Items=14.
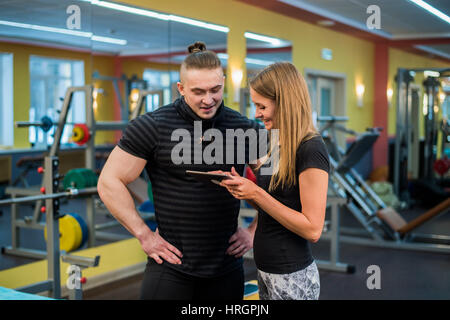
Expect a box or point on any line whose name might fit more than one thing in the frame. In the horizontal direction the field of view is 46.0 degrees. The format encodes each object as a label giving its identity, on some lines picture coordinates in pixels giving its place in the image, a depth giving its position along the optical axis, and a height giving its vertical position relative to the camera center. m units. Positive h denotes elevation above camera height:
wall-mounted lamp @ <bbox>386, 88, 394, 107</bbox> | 9.67 +0.67
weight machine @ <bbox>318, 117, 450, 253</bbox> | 5.30 -0.91
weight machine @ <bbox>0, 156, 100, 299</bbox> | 3.04 -0.63
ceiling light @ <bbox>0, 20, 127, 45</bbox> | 3.42 +0.73
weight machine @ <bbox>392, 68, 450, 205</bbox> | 7.42 -0.06
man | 1.63 -0.19
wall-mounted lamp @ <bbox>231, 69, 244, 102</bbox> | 6.03 +0.56
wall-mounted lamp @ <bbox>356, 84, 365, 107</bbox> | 9.27 +0.65
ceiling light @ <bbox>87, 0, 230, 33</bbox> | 4.37 +1.07
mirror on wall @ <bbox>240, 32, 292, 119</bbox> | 6.26 +0.98
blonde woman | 1.46 -0.17
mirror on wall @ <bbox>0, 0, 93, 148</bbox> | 3.46 +0.50
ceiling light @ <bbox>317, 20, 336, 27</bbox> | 7.18 +1.50
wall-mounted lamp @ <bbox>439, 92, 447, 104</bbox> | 7.32 +0.47
